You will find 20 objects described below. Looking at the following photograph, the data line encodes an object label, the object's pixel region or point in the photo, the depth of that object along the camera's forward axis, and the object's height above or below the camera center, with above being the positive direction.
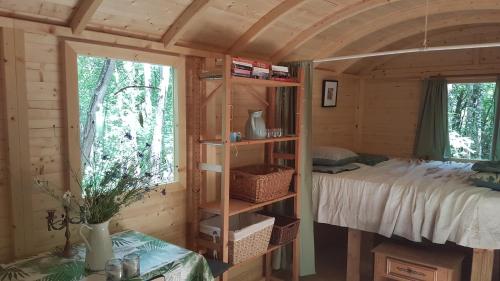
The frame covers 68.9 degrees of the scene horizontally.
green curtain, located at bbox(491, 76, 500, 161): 4.34 -0.15
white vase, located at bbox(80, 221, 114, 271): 1.78 -0.66
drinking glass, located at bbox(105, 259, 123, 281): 1.60 -0.70
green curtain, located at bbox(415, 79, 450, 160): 4.71 -0.09
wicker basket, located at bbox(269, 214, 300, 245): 3.11 -1.00
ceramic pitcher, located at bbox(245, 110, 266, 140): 2.88 -0.10
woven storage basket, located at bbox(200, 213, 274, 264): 2.68 -0.95
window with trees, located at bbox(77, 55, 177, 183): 2.27 -0.01
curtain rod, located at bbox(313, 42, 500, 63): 2.53 +0.48
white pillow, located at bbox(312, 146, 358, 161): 3.88 -0.42
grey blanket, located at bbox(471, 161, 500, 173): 3.15 -0.46
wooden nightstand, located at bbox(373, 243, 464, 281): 2.93 -1.23
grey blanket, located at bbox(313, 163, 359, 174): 3.67 -0.56
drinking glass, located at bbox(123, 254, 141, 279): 1.66 -0.71
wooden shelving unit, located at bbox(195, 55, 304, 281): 2.52 -0.40
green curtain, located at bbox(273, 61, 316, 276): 3.33 -0.29
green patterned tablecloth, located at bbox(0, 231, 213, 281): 1.71 -0.77
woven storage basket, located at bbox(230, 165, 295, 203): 2.84 -0.57
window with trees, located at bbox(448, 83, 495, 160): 4.59 -0.05
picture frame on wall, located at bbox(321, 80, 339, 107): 4.52 +0.27
